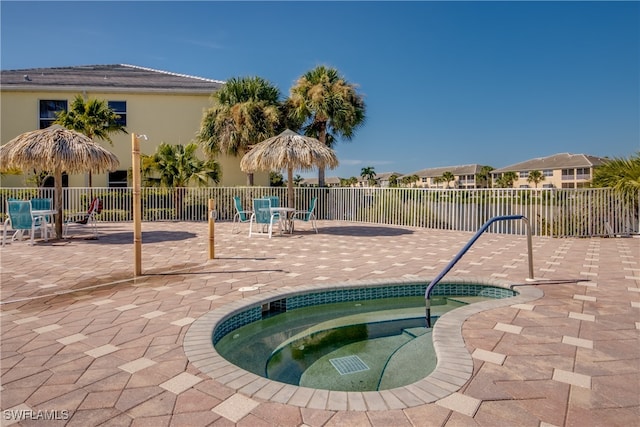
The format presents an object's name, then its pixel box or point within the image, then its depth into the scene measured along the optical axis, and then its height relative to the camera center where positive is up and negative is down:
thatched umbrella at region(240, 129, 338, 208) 11.40 +1.65
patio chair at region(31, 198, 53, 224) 10.36 +0.23
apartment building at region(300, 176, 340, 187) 87.97 +6.89
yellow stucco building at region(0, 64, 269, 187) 18.66 +5.37
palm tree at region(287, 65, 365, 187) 17.66 +4.91
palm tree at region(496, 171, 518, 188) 65.31 +4.44
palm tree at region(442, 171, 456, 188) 71.81 +5.51
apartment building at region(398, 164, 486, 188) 75.38 +6.09
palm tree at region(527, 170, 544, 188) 60.82 +4.47
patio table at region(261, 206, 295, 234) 10.27 -0.25
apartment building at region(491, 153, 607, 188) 54.94 +5.50
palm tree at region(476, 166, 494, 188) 73.16 +5.49
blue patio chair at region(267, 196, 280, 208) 12.84 +0.24
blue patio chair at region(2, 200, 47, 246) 8.77 -0.08
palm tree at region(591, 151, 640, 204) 10.45 +0.79
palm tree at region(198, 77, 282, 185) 17.31 +4.30
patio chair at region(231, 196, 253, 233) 11.19 -0.09
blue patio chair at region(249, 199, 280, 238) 10.23 -0.09
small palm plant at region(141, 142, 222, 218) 15.83 +1.79
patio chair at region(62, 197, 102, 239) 10.30 -0.19
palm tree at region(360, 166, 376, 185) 64.25 +6.00
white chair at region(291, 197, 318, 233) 11.35 -0.23
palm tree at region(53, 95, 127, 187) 15.82 +4.05
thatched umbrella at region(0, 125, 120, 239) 9.16 +1.46
